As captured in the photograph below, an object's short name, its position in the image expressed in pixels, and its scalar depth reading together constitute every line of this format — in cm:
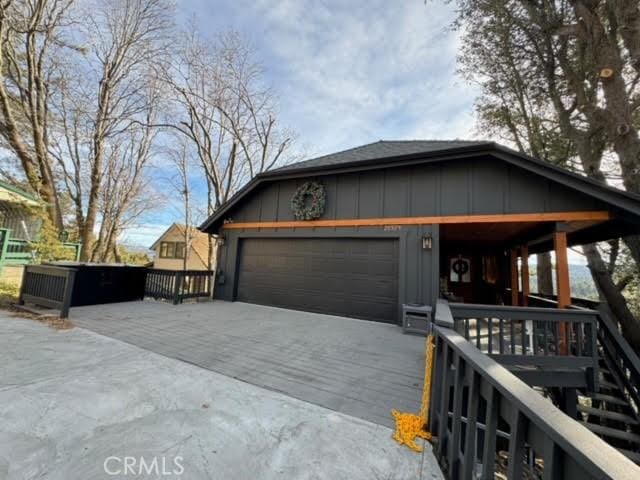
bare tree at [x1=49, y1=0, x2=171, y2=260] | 948
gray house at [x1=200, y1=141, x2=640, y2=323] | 452
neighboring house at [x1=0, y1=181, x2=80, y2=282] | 791
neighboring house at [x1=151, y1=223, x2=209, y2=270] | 2094
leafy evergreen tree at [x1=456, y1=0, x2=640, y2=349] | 526
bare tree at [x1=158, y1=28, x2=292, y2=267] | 994
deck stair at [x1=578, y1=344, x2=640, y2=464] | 327
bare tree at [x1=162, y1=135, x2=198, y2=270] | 1242
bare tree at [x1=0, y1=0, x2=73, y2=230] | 821
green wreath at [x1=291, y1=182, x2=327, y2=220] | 635
